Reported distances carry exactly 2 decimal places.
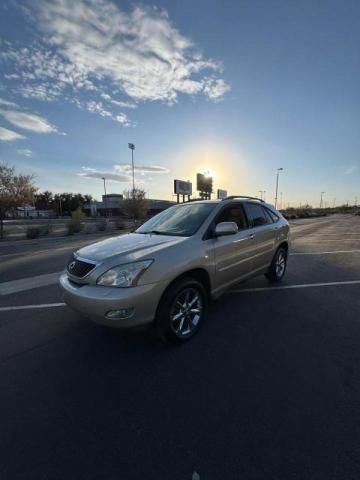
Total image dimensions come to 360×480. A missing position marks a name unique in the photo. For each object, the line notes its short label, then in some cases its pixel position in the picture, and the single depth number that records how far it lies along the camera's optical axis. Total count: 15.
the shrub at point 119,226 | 27.59
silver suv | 2.80
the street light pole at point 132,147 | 39.53
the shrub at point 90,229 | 24.85
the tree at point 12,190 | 19.84
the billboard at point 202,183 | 47.06
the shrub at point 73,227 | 21.97
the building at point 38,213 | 79.80
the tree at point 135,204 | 32.19
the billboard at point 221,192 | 55.64
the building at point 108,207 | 86.41
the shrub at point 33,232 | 19.29
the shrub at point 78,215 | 24.60
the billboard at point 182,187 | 37.38
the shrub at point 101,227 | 25.31
